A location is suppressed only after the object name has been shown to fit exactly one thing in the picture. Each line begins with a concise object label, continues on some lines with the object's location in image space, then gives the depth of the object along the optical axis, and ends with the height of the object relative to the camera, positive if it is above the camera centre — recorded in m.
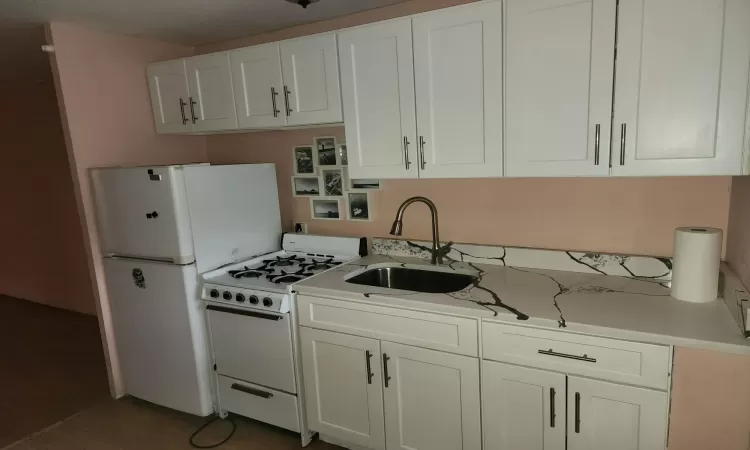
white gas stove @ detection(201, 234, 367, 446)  2.40 -0.97
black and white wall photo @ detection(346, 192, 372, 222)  2.90 -0.34
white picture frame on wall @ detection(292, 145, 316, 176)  3.05 -0.04
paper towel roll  1.78 -0.50
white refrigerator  2.57 -0.53
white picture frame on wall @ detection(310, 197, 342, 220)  3.03 -0.36
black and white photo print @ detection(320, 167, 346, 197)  2.95 -0.18
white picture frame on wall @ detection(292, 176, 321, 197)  3.08 -0.21
